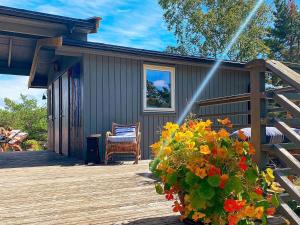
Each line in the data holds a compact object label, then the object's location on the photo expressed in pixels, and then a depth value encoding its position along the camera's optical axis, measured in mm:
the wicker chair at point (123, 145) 4769
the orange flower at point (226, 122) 1754
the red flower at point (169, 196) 1683
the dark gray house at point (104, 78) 5204
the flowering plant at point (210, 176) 1457
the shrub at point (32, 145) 12038
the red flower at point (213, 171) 1450
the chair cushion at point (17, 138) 9295
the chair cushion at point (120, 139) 4741
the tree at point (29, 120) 14006
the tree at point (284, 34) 17294
